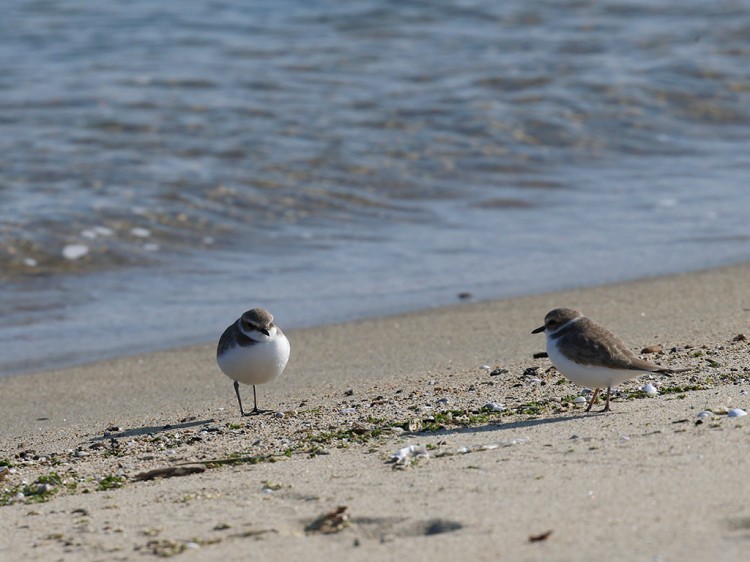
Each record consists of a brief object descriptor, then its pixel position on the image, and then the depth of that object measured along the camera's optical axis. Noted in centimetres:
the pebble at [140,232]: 2308
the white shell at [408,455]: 1023
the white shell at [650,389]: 1241
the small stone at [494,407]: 1223
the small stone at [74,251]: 2180
